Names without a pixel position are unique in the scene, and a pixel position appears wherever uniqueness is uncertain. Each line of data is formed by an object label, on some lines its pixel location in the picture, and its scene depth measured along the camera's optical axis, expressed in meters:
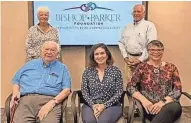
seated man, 3.21
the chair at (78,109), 3.07
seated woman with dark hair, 3.24
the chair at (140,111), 3.08
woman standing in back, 4.09
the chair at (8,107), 3.08
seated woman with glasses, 3.26
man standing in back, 4.21
